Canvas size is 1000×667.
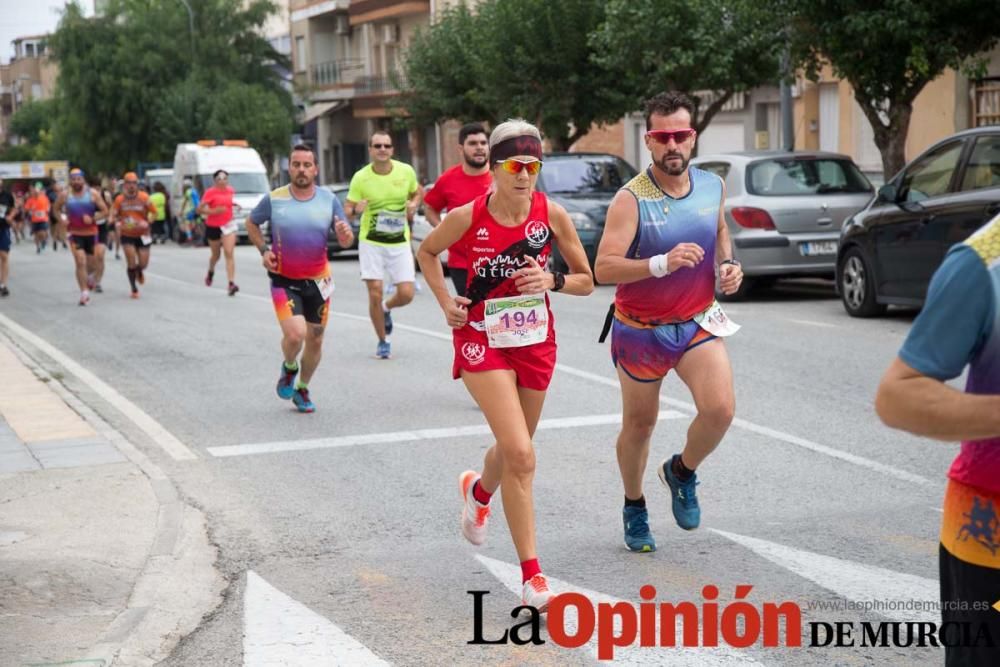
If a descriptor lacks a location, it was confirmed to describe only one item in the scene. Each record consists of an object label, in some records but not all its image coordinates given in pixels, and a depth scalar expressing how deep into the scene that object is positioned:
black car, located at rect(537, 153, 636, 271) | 19.64
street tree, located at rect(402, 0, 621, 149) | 28.39
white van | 41.34
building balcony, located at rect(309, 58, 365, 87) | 55.91
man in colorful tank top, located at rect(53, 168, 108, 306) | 20.34
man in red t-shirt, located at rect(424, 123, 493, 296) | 10.20
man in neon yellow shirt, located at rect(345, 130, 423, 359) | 12.34
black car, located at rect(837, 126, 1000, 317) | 12.77
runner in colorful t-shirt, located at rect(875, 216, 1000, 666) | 2.64
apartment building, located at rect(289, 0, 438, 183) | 51.50
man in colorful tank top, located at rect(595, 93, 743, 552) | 5.89
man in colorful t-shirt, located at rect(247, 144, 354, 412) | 10.20
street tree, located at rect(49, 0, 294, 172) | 57.47
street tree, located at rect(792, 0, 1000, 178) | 17.88
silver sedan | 16.72
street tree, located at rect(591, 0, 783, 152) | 23.78
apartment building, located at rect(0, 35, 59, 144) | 113.44
